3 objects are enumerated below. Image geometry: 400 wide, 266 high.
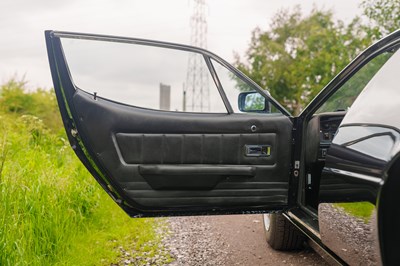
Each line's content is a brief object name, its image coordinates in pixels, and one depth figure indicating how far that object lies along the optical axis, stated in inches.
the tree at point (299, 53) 852.6
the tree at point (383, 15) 486.9
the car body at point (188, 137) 104.3
